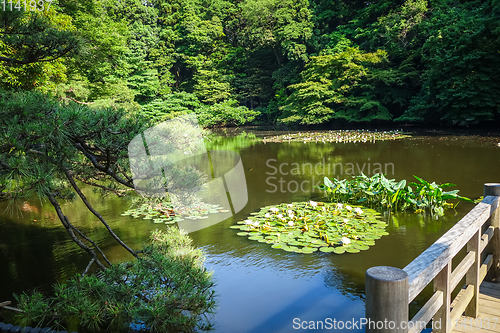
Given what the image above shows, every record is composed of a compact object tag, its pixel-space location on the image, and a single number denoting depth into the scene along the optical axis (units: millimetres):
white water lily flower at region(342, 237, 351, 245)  3459
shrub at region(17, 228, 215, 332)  1914
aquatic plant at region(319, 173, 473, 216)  4613
